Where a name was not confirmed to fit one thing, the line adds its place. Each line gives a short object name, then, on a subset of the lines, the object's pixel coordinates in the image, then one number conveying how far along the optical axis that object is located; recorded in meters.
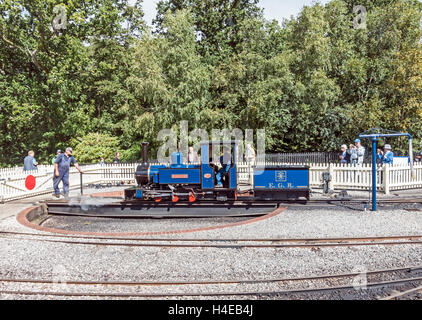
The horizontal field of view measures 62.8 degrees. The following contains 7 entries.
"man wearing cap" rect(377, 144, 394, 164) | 14.60
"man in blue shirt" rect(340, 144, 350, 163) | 15.48
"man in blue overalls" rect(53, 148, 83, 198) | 12.46
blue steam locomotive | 10.85
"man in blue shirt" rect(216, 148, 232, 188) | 10.78
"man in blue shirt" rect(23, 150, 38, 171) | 14.73
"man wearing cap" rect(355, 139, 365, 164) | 15.05
